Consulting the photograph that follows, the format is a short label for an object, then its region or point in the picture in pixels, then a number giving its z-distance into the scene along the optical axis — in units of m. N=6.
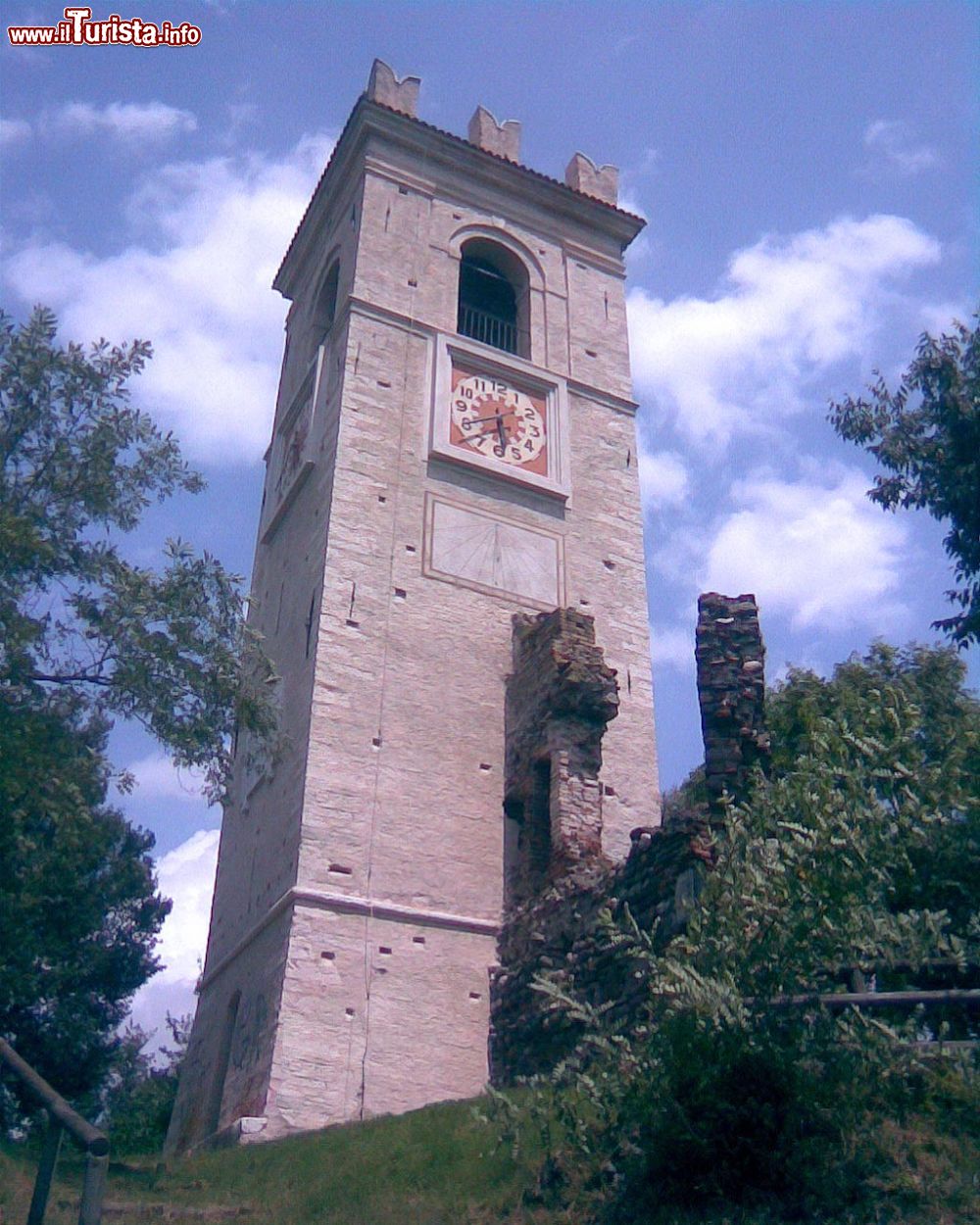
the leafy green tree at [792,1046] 7.13
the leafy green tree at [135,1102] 20.45
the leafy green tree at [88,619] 11.48
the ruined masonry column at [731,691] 12.70
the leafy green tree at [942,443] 13.85
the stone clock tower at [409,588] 14.70
